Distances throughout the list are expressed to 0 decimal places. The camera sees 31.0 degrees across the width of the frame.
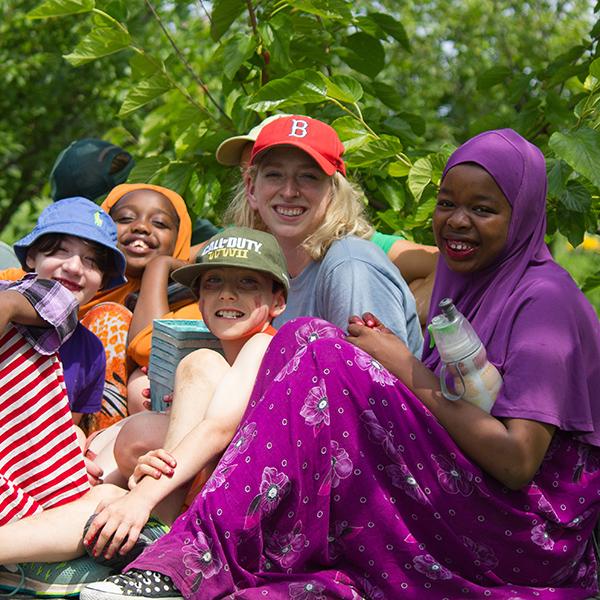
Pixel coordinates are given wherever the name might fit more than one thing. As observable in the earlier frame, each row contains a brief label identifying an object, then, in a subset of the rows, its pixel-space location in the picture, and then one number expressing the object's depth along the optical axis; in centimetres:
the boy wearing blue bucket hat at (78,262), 356
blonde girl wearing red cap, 358
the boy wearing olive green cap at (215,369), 285
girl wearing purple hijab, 262
